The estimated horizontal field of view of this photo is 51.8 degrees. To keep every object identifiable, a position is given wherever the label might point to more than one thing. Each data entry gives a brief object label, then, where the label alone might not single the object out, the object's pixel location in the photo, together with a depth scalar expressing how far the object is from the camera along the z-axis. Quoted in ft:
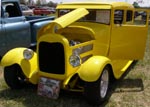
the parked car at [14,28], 12.79
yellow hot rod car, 8.04
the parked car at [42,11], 57.18
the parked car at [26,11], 38.56
